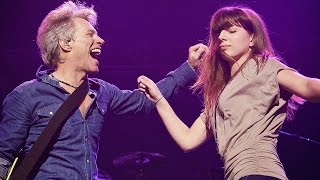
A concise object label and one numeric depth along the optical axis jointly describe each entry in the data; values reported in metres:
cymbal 5.74
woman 2.53
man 3.03
